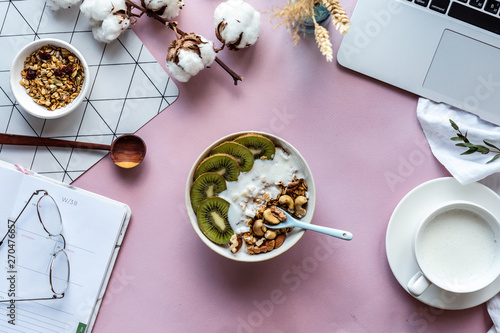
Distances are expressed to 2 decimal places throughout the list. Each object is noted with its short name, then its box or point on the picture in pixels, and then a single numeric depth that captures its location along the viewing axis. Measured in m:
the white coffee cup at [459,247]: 1.05
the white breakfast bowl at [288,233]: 1.00
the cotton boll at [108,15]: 1.05
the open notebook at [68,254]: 1.12
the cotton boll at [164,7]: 1.05
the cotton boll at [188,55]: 1.04
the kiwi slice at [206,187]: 1.01
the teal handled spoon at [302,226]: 0.98
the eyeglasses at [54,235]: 1.11
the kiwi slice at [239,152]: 1.01
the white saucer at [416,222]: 1.08
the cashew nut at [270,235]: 1.00
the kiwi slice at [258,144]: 1.02
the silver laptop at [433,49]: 1.04
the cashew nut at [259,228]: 1.00
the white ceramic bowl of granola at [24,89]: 1.07
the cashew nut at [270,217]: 0.99
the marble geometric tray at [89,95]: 1.12
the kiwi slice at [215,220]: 1.01
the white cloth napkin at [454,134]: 1.06
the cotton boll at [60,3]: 1.08
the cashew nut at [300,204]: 1.00
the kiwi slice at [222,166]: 1.01
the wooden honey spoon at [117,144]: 1.11
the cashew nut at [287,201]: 1.00
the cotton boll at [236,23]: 1.04
